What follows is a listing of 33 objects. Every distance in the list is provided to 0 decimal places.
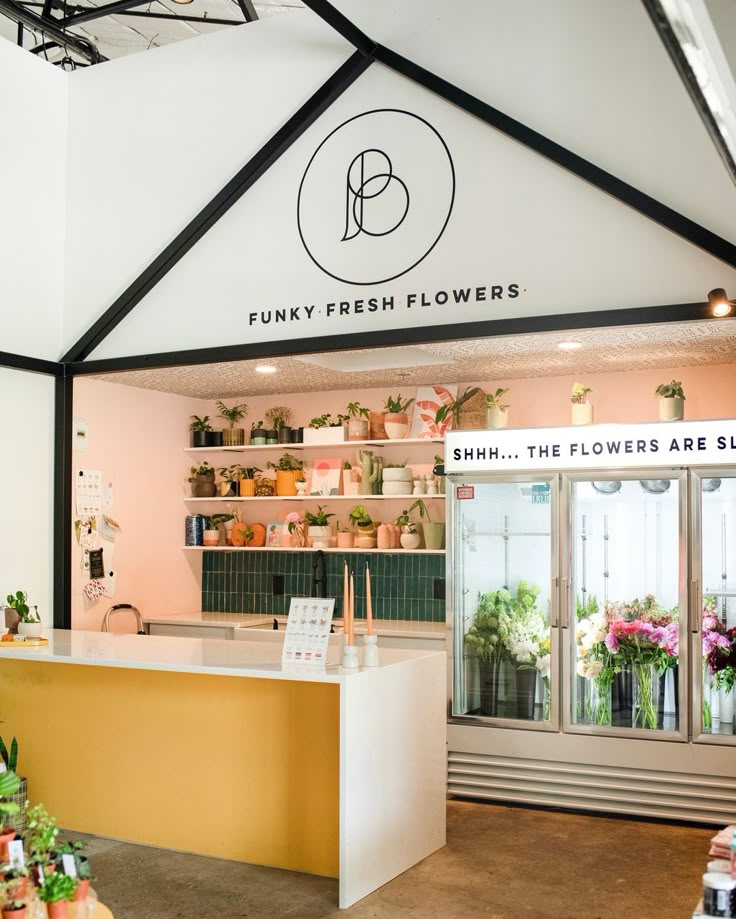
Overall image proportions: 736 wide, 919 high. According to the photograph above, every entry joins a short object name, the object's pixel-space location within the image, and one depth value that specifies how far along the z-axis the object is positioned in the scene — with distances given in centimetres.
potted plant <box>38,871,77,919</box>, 283
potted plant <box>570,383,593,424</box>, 640
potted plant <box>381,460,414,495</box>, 754
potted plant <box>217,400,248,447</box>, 835
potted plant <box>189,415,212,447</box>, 842
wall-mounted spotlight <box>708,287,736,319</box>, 499
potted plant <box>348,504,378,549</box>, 772
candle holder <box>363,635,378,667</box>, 481
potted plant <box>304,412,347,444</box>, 779
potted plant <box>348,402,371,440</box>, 766
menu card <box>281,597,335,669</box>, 481
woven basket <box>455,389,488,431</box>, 734
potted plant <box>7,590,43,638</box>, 588
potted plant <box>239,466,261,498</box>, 830
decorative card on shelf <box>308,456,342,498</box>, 793
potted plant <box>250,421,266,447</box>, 819
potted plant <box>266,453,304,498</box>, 809
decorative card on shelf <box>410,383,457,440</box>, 757
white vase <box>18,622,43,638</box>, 586
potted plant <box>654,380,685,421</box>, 612
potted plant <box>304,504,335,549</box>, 788
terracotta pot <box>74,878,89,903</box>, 296
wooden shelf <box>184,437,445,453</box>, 748
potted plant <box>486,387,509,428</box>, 672
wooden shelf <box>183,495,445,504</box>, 755
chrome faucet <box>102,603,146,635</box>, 742
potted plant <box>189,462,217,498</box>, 838
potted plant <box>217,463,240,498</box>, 837
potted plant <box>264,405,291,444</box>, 807
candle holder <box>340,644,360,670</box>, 468
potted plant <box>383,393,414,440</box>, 759
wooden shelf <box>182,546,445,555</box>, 740
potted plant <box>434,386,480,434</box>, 738
